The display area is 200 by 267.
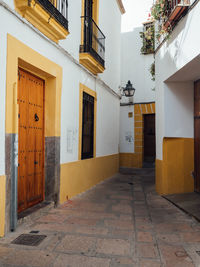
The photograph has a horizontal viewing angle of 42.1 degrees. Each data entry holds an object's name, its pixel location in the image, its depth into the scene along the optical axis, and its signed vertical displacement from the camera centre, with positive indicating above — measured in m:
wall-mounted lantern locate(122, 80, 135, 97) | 10.11 +1.90
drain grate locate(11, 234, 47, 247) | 3.31 -1.33
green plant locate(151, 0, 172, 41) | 5.66 +2.84
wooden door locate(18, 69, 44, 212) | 4.38 -0.03
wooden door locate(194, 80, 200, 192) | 6.00 +0.11
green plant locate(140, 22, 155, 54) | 12.02 +4.34
